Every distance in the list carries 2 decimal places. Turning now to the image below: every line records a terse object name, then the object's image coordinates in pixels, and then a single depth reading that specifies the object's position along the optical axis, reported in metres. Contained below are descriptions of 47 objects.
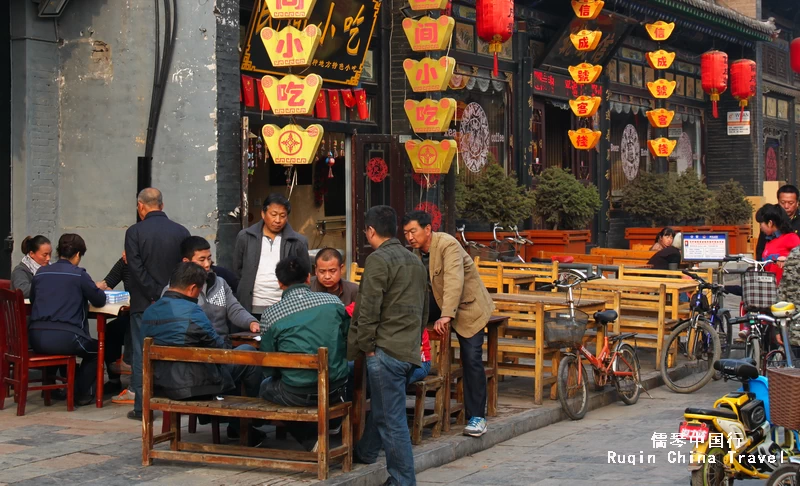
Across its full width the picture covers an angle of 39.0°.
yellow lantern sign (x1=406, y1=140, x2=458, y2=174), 14.29
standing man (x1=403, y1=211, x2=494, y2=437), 7.81
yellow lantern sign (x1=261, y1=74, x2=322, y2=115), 11.45
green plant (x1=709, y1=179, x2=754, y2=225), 24.64
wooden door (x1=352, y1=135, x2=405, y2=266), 13.78
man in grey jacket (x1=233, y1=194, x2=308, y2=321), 8.69
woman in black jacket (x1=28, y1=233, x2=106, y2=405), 8.79
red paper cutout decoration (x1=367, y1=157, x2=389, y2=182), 14.10
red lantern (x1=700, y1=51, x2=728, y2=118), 24.09
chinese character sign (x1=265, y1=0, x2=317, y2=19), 11.26
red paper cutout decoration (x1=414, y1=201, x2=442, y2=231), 15.21
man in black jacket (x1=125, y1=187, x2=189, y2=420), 8.48
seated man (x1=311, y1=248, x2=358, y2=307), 7.47
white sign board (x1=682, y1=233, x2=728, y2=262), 13.01
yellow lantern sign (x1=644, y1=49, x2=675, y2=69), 21.20
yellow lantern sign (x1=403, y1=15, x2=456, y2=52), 14.01
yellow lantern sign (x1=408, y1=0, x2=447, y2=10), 14.08
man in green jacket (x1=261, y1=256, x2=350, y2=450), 6.75
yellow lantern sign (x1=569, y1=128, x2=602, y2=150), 19.06
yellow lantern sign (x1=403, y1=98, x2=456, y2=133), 14.17
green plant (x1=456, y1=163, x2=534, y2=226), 17.23
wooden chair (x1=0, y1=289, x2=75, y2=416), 8.59
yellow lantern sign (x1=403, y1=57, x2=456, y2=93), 14.02
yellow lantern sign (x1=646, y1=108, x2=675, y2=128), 21.78
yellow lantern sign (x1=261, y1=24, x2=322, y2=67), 11.22
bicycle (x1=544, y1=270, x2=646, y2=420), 9.30
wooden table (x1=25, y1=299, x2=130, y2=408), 9.05
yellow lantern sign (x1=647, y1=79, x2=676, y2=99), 21.88
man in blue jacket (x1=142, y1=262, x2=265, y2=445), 7.00
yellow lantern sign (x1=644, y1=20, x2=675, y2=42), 21.41
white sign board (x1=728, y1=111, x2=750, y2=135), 26.89
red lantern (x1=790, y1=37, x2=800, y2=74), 28.36
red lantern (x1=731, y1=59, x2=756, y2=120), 25.61
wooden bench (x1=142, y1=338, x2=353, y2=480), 6.61
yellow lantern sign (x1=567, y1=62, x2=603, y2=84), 18.77
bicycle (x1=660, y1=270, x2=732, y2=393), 10.66
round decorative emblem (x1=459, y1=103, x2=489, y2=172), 18.11
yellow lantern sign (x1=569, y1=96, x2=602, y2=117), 18.73
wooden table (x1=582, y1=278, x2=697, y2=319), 11.40
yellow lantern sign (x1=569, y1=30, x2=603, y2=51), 18.95
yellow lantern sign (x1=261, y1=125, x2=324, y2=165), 11.58
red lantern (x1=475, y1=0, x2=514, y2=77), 16.08
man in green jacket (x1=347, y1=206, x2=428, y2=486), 6.66
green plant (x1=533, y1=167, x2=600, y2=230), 18.95
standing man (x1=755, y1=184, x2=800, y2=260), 10.90
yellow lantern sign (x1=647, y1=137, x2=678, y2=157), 22.47
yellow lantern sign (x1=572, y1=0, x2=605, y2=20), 18.80
